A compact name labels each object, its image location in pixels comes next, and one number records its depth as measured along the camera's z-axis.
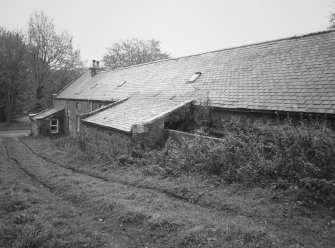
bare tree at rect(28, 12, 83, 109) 36.62
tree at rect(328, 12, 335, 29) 24.03
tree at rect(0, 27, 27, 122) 34.19
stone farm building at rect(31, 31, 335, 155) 9.77
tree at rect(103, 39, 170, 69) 52.00
